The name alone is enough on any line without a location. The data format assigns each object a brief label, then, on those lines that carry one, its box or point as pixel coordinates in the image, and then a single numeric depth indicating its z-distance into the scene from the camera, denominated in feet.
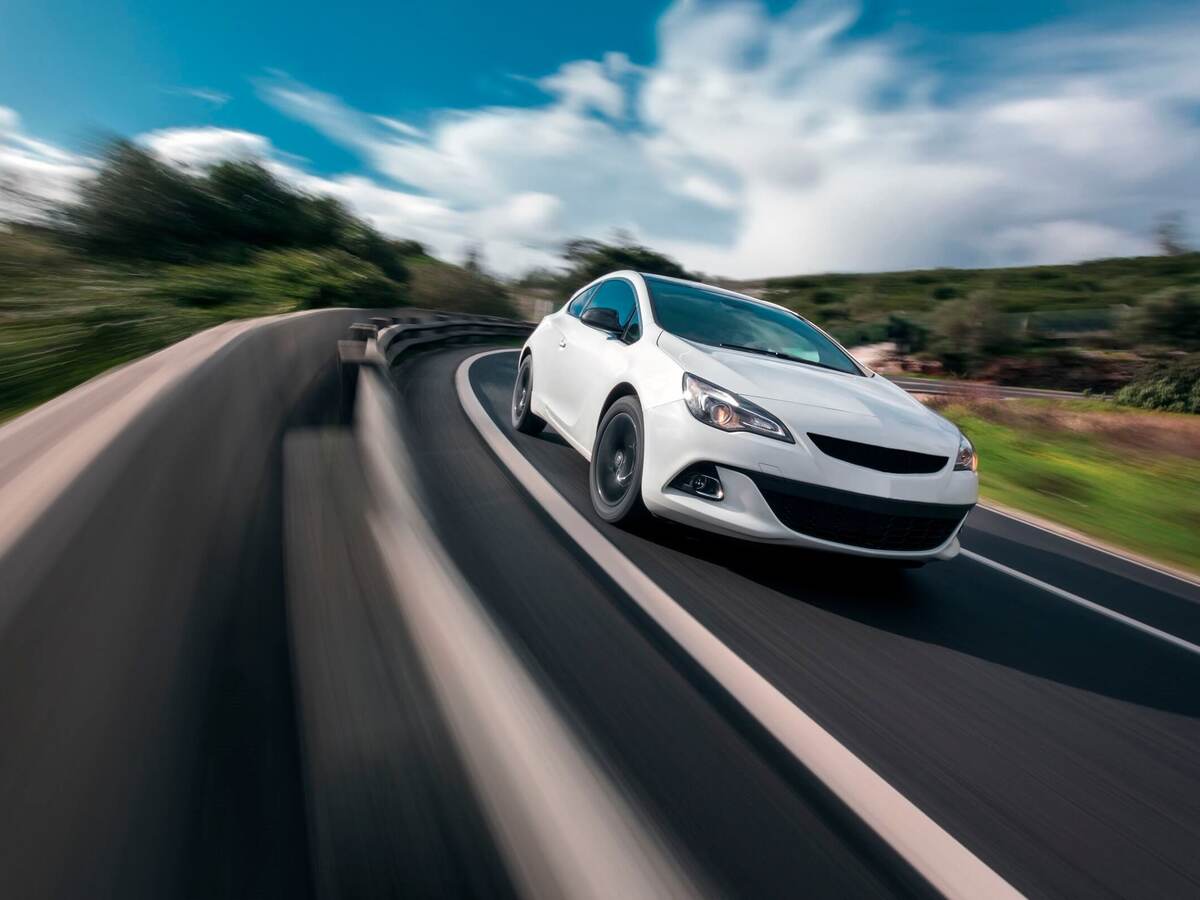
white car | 11.69
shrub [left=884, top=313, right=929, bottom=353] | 133.59
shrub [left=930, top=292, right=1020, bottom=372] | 126.11
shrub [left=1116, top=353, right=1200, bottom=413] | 81.51
